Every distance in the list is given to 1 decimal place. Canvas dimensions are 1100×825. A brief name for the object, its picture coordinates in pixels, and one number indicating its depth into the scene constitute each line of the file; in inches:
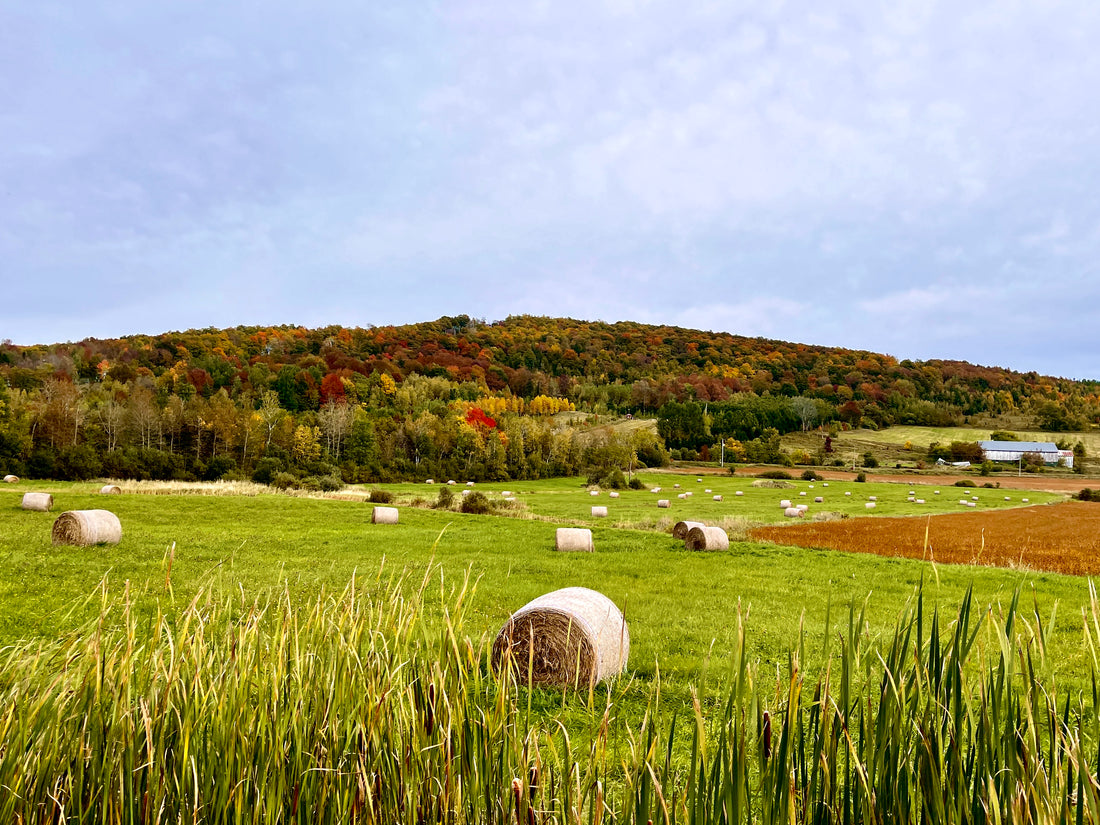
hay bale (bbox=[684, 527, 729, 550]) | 770.2
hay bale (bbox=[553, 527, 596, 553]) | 746.8
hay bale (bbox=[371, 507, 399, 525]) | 972.6
